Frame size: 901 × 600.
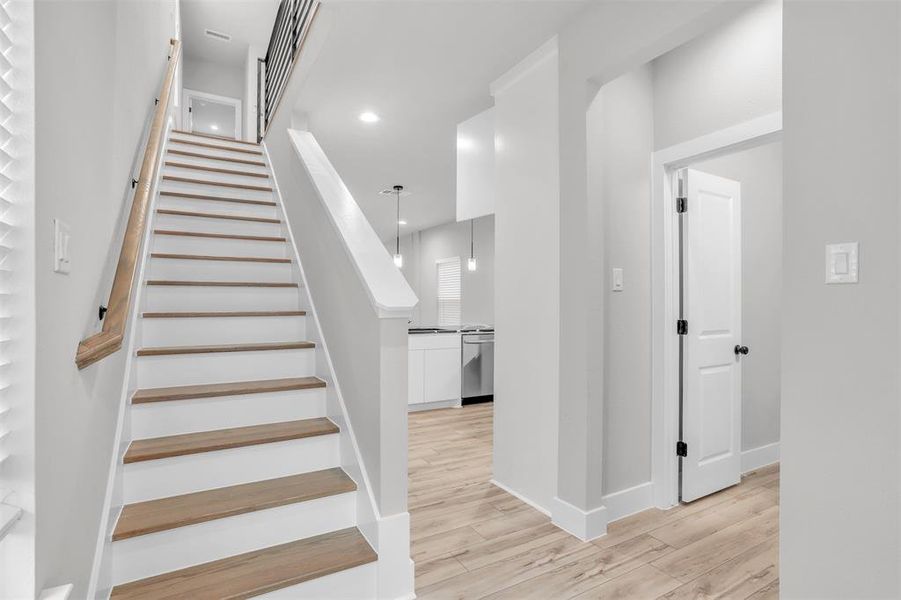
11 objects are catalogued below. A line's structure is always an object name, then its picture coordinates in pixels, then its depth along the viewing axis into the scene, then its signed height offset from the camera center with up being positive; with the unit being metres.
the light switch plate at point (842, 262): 1.29 +0.09
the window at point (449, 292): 8.12 +0.10
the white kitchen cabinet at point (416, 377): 5.11 -0.88
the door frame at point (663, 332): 2.66 -0.20
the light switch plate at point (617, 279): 2.49 +0.10
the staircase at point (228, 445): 1.62 -0.62
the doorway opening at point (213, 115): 7.15 +2.95
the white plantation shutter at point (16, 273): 0.87 +0.05
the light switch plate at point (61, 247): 1.05 +0.12
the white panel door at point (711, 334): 2.77 -0.24
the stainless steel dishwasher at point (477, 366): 5.54 -0.83
